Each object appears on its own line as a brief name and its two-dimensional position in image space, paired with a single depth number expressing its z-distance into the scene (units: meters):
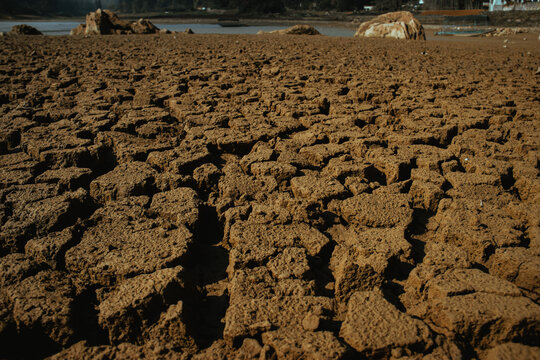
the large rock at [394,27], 11.66
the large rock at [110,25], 13.91
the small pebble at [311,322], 1.16
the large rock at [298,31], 14.10
